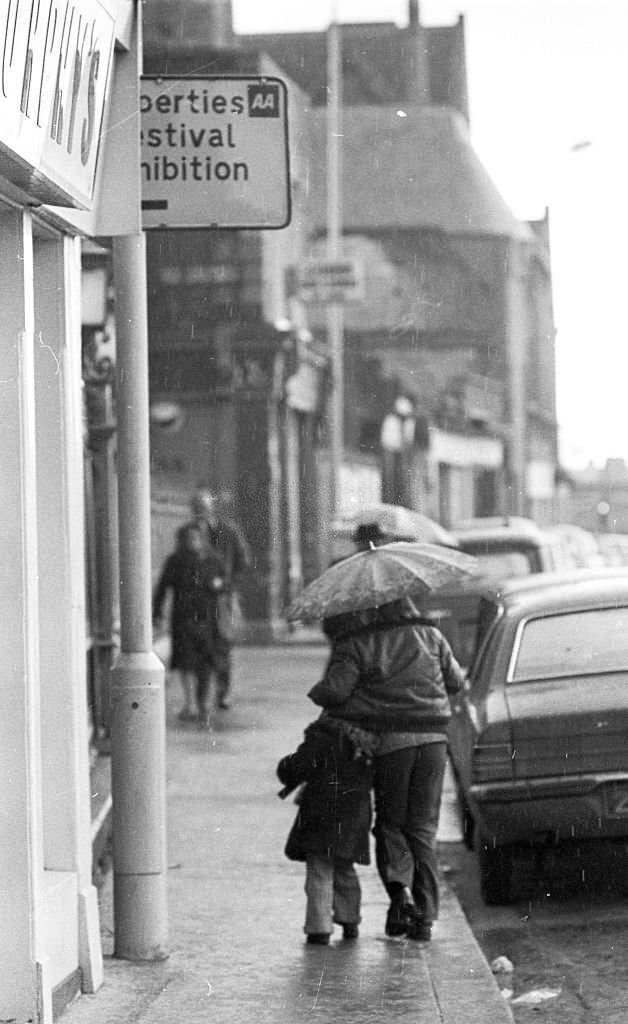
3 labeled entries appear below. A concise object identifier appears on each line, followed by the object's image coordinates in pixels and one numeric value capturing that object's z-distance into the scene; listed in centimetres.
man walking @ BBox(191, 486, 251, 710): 1791
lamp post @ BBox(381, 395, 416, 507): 4724
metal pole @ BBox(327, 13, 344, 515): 3653
